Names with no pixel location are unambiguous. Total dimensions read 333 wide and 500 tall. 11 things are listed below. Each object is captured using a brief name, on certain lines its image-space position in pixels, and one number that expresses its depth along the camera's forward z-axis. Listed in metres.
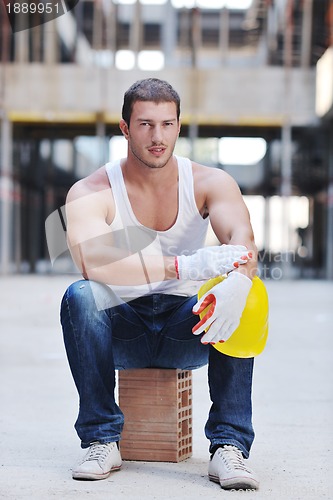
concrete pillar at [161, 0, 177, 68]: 24.98
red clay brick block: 3.33
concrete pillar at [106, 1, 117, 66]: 22.85
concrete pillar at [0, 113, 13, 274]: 22.06
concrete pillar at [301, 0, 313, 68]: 22.09
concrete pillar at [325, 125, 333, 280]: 21.92
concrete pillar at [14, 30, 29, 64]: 22.30
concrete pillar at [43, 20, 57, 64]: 22.52
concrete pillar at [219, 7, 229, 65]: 24.31
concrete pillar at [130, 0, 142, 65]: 23.38
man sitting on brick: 3.03
